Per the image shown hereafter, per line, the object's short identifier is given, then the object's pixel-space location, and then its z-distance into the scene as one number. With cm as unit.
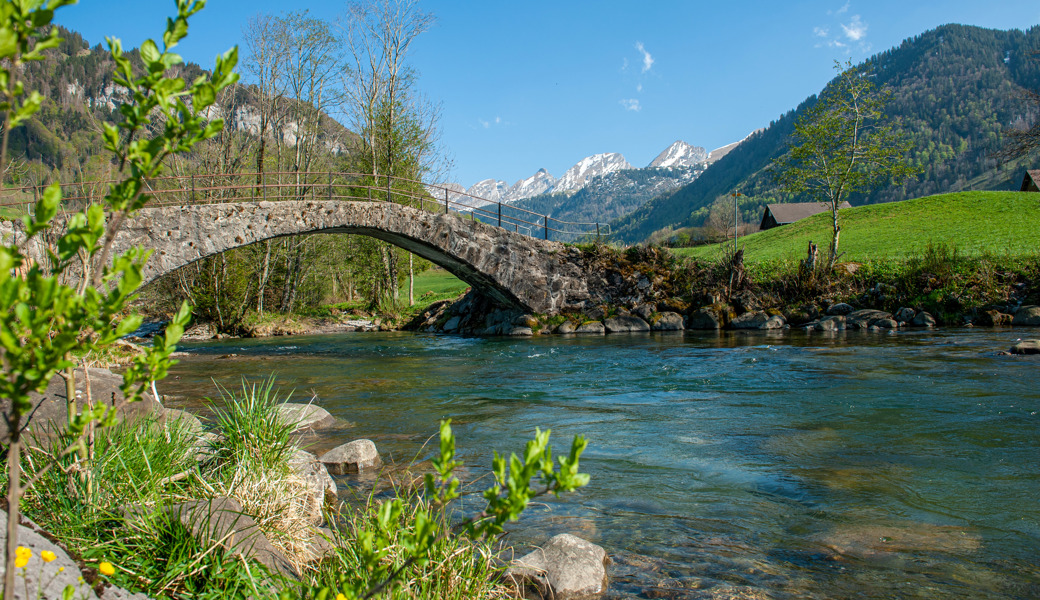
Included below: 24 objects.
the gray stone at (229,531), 267
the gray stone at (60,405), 377
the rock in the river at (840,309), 1962
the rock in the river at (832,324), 1836
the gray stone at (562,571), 322
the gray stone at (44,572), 186
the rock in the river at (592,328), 2186
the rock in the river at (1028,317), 1642
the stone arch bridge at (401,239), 1577
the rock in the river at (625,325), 2178
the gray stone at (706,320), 2112
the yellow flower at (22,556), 161
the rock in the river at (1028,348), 1083
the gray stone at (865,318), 1819
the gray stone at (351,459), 547
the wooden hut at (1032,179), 4772
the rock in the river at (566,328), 2202
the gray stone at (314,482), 393
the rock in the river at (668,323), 2141
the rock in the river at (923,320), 1771
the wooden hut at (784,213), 7250
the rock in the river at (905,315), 1839
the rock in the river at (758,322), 2009
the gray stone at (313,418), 666
